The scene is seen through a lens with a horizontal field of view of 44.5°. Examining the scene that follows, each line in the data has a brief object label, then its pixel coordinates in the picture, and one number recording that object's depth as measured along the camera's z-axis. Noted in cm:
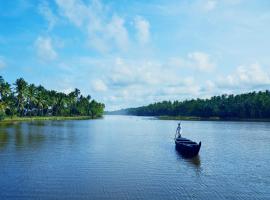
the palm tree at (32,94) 13318
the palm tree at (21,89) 12400
